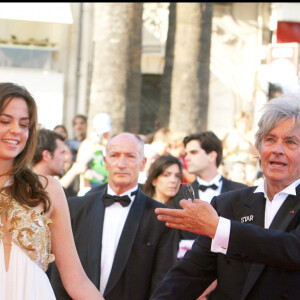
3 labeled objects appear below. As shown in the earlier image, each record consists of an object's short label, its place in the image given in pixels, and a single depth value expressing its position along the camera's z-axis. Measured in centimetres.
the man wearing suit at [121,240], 646
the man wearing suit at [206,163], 929
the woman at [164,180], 942
